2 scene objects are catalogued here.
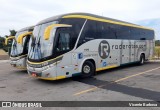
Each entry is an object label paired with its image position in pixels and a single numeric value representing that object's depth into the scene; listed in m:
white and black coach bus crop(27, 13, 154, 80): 8.60
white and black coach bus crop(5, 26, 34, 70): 12.51
